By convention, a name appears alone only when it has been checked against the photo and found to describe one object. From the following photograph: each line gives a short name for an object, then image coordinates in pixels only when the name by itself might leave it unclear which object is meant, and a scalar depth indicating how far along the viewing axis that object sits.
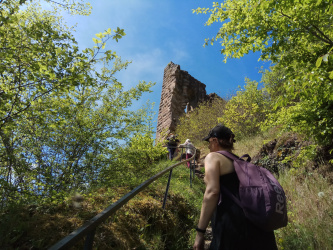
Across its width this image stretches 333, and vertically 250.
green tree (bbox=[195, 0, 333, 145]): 3.81
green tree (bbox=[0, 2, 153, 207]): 3.11
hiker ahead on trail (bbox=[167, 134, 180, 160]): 11.15
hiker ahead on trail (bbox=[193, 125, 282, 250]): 1.46
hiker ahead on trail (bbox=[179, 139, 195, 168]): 9.56
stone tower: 18.97
